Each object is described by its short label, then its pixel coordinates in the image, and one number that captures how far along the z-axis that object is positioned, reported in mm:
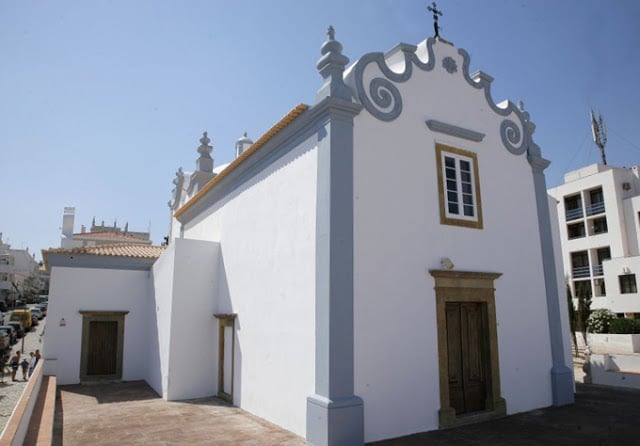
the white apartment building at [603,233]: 25484
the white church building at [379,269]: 6680
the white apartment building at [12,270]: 51531
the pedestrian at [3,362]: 17022
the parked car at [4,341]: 20606
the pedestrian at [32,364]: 14484
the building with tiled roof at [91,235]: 17083
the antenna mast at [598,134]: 33831
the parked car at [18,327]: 29148
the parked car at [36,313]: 40175
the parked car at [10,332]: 25411
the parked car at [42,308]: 45728
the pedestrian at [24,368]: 16844
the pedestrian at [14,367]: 16375
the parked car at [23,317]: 31922
